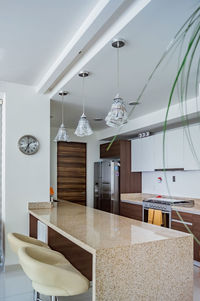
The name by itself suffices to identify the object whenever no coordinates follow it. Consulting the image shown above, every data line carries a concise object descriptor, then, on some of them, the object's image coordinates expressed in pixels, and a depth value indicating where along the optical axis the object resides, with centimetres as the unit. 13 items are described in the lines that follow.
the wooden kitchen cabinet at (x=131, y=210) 500
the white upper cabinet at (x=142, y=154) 523
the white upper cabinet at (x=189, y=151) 404
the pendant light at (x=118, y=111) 229
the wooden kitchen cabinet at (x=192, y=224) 370
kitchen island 166
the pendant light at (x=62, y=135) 337
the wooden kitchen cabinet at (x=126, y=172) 568
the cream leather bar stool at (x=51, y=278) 161
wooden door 629
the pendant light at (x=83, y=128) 294
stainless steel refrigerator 568
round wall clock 381
